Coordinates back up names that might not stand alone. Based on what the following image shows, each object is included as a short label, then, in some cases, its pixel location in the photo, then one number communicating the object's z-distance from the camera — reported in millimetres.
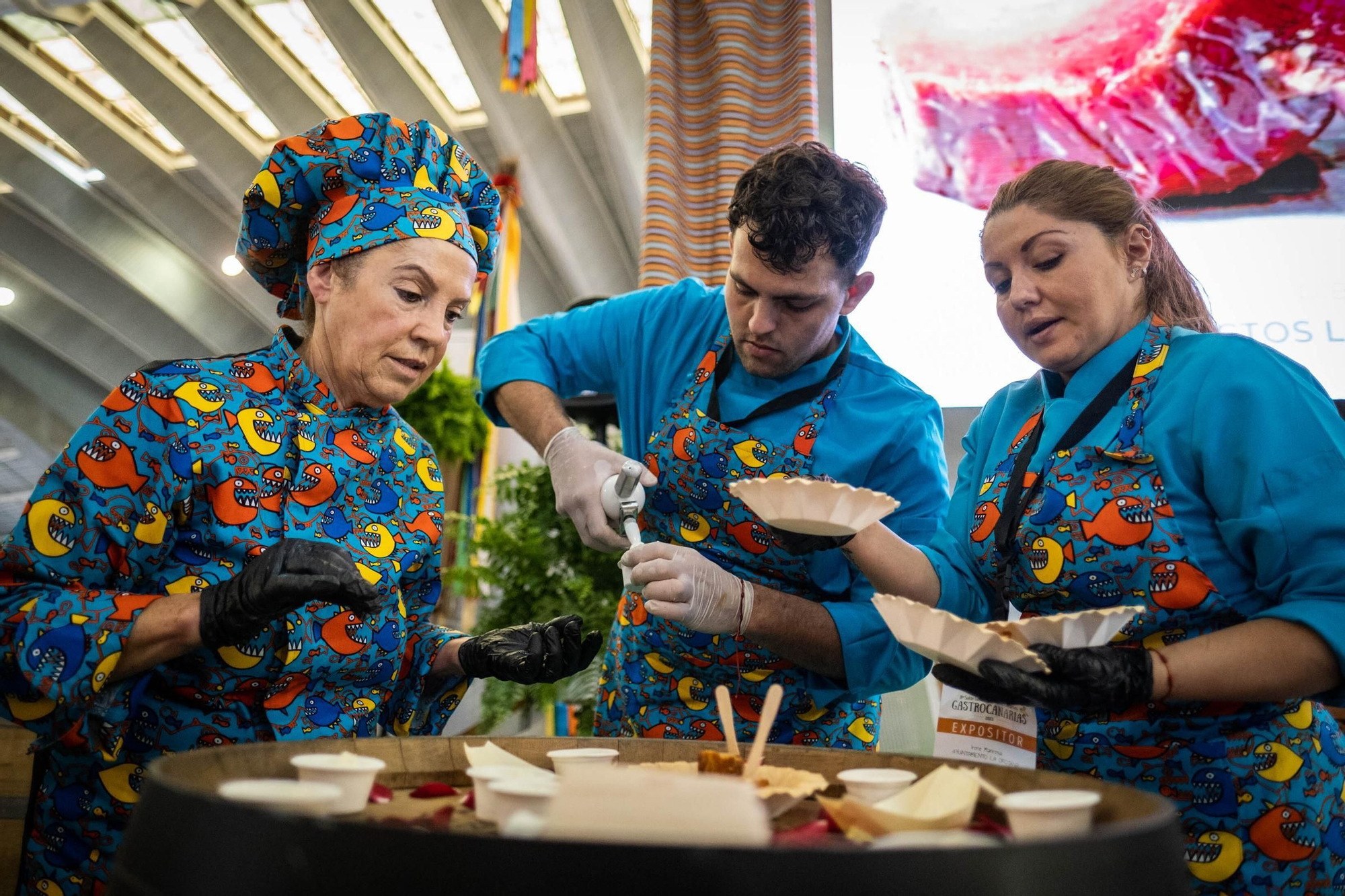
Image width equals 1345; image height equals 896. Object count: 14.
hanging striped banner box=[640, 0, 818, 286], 3844
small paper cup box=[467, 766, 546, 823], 897
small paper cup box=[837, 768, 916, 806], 982
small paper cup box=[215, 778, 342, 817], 766
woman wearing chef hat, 1269
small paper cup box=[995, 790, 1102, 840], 800
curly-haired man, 1695
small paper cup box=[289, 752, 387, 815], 874
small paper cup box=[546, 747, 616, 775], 1089
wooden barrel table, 629
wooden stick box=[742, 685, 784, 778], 1063
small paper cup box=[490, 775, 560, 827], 827
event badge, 1401
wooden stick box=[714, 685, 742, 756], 1156
